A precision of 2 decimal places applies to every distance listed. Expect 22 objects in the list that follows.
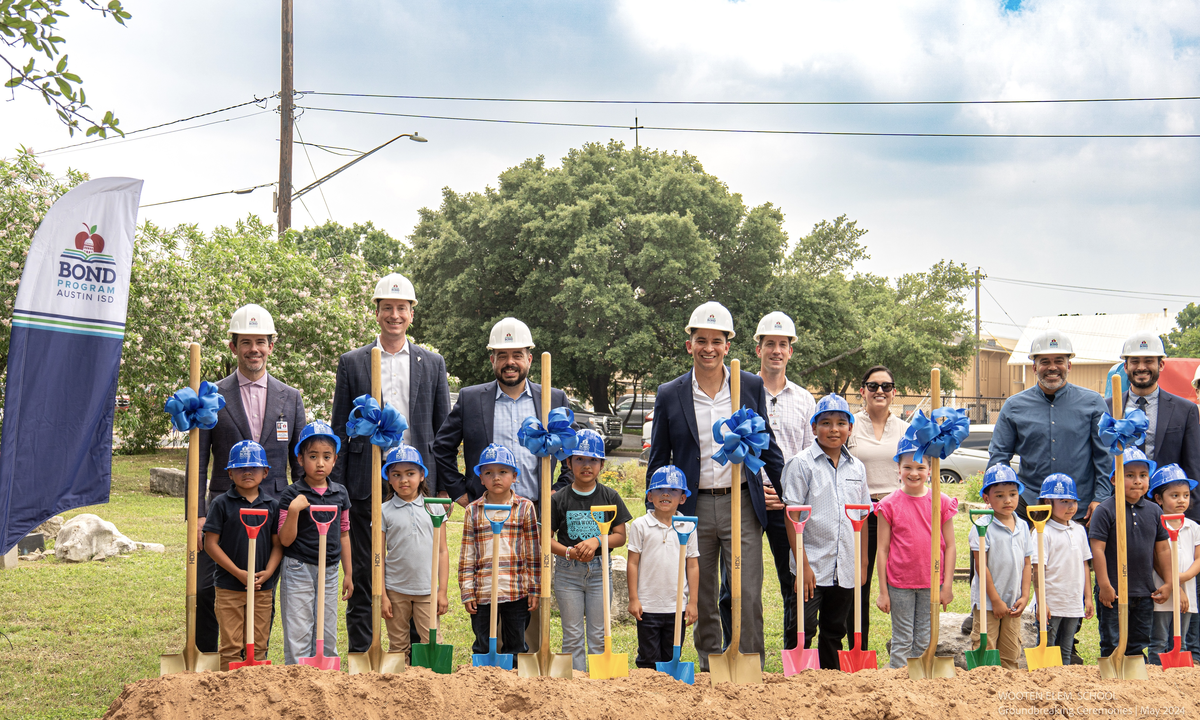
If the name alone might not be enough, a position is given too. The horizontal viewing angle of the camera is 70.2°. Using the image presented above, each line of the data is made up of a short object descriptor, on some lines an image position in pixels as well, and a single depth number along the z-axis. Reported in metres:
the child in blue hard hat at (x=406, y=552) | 4.63
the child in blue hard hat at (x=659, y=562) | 4.48
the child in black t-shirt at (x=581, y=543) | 4.46
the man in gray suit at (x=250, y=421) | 4.72
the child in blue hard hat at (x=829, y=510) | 4.75
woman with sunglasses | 5.14
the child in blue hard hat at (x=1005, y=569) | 4.72
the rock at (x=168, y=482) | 13.28
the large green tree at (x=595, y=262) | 22.41
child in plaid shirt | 4.48
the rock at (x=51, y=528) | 9.37
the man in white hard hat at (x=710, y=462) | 4.63
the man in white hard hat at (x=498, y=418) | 4.78
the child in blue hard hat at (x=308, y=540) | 4.41
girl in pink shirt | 4.71
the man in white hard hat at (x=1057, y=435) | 5.15
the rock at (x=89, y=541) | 8.67
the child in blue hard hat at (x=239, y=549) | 4.38
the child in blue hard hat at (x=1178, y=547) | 5.04
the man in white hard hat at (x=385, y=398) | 4.88
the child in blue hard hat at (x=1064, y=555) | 4.85
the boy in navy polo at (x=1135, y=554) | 4.98
